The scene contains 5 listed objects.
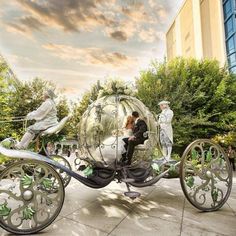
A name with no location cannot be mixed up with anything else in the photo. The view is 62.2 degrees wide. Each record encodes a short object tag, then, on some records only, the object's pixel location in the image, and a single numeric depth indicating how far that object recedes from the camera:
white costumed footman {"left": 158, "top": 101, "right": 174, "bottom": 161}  6.21
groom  3.97
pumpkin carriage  2.90
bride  3.99
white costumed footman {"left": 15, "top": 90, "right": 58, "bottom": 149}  3.95
